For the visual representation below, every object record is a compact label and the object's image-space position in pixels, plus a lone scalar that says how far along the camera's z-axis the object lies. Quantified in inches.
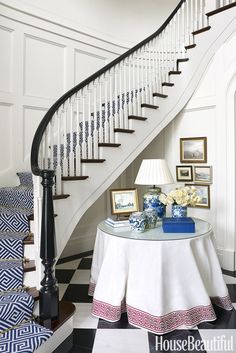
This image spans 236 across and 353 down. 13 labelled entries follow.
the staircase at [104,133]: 75.4
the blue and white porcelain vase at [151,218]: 92.8
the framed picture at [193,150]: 136.8
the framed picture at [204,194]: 135.2
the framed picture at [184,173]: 143.0
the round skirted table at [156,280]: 78.2
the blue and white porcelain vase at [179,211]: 93.7
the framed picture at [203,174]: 134.5
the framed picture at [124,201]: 100.7
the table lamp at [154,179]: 97.3
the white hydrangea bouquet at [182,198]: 93.1
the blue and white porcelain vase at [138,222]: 87.4
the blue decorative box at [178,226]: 87.1
